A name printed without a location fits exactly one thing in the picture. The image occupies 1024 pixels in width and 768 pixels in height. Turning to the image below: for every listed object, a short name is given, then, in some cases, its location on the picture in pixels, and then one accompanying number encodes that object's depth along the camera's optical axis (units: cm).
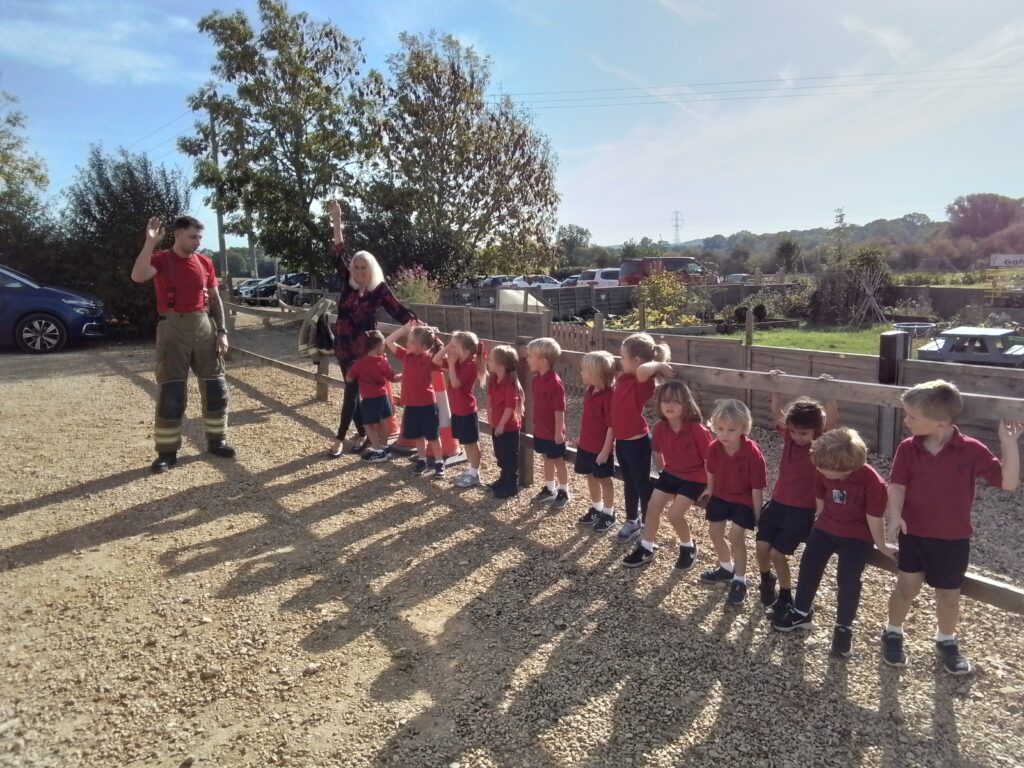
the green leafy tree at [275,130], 1848
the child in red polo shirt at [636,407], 388
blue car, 1296
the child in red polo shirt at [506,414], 475
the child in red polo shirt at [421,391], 532
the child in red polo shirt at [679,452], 354
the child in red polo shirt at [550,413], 454
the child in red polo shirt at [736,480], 324
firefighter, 536
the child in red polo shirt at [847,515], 280
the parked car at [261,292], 2700
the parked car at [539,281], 3042
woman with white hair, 577
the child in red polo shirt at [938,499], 266
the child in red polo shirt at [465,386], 504
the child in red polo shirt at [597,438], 410
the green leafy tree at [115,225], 1471
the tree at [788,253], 4918
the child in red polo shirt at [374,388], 573
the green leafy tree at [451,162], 2036
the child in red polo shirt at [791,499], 307
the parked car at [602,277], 2848
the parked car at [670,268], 2349
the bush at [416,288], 1588
